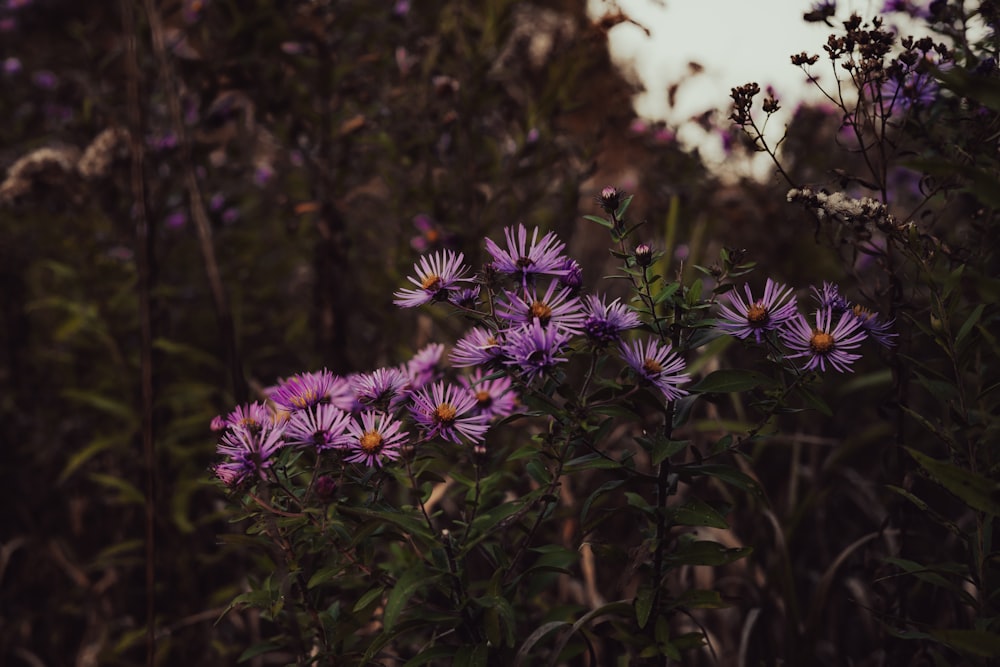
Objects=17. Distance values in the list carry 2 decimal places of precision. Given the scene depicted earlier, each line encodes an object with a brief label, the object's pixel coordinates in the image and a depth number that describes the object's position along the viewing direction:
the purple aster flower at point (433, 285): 0.58
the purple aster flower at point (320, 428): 0.57
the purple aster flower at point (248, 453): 0.55
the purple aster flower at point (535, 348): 0.54
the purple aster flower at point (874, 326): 0.58
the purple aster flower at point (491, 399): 0.62
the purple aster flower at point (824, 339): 0.56
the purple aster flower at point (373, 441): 0.57
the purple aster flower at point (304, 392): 0.60
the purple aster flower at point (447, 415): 0.58
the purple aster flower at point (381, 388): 0.59
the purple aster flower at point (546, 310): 0.56
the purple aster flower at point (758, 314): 0.57
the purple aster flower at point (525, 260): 0.57
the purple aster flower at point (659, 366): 0.55
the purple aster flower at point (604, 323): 0.55
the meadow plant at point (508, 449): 0.56
